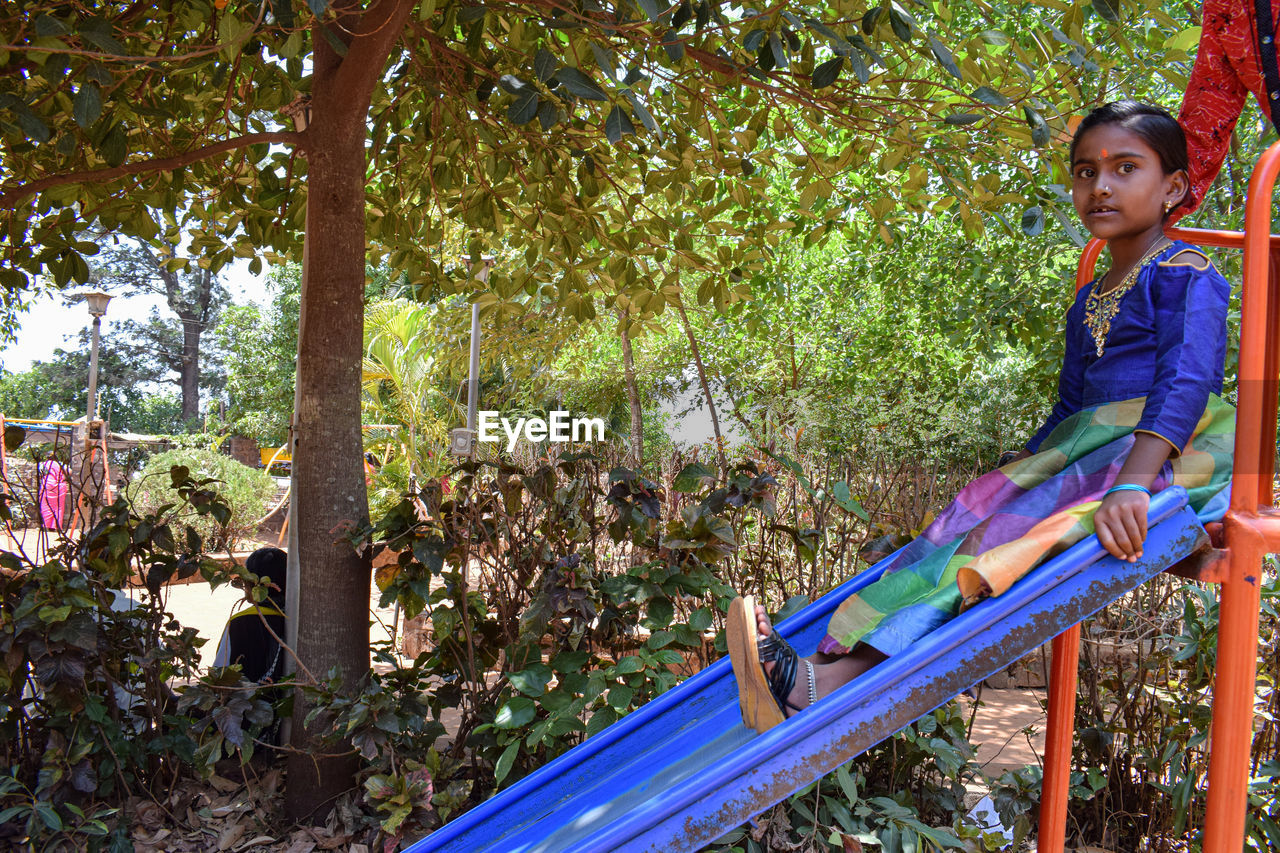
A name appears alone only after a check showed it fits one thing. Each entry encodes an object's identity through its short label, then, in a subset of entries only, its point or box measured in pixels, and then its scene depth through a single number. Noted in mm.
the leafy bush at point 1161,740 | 2238
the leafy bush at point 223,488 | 8797
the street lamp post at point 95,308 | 12261
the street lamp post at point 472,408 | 7320
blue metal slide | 1392
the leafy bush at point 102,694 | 2215
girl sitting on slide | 1517
